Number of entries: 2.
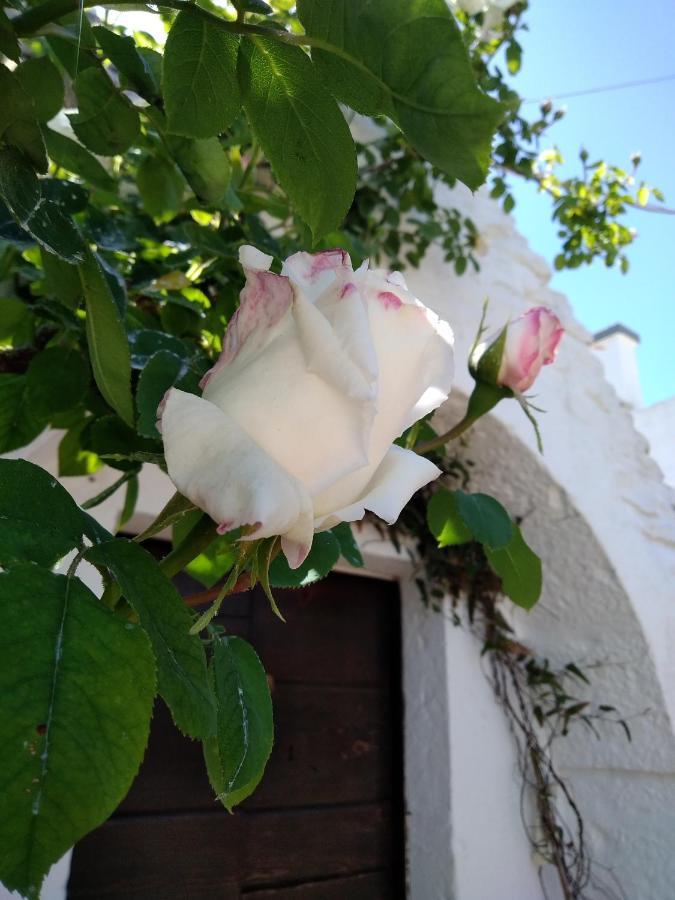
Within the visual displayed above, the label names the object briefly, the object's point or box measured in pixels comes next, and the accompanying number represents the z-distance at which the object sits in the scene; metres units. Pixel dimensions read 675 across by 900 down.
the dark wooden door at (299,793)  1.17
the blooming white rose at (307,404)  0.23
